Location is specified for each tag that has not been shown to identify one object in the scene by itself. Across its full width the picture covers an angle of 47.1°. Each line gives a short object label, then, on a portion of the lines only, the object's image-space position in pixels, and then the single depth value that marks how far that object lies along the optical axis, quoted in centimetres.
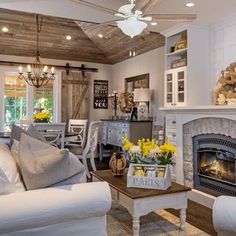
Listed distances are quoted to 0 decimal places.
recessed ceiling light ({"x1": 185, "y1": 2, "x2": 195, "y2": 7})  313
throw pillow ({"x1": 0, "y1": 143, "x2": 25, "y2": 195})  169
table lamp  560
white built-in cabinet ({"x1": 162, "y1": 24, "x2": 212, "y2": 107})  388
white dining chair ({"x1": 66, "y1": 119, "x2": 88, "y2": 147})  575
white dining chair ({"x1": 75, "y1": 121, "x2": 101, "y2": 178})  474
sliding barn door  695
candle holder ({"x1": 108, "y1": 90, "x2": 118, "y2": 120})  700
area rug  259
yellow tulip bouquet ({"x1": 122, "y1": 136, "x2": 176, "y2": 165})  262
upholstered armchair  152
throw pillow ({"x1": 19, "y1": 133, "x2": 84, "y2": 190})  178
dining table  428
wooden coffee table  235
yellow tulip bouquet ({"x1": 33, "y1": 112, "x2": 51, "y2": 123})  502
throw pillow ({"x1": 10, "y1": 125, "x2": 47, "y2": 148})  258
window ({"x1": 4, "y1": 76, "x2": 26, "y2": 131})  653
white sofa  161
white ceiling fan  218
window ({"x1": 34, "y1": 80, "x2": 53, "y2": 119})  683
